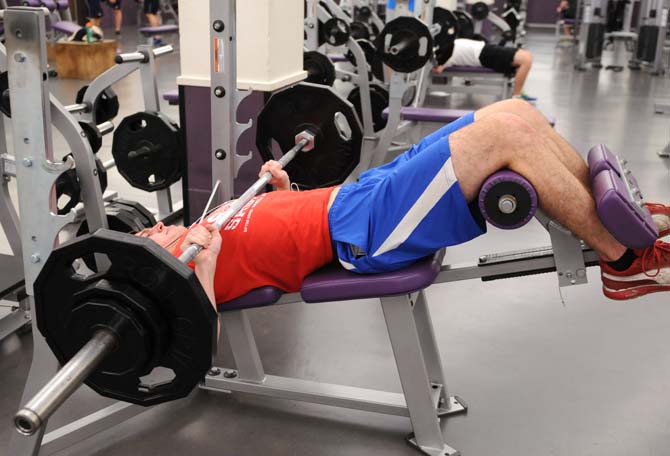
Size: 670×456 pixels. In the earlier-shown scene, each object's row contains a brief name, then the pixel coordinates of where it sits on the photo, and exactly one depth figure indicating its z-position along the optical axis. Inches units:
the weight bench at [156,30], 331.3
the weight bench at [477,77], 228.7
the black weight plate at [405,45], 144.1
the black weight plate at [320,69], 148.6
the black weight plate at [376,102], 170.1
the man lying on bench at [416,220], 60.3
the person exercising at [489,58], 218.4
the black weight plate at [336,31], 163.0
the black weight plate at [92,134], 92.8
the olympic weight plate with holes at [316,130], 91.5
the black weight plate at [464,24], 240.4
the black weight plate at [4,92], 80.5
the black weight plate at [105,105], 108.4
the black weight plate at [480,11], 261.1
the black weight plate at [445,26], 201.2
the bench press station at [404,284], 53.4
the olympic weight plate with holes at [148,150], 101.5
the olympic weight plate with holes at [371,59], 190.2
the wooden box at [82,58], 255.1
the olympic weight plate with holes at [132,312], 44.7
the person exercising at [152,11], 366.0
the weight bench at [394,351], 62.2
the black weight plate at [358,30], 200.2
